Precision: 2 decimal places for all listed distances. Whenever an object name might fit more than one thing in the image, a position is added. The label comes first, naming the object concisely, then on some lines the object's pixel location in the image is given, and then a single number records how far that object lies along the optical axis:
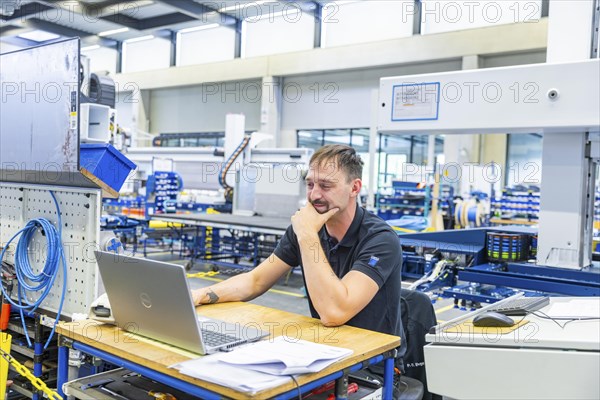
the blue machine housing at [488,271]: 2.54
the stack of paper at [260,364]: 1.20
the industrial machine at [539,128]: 2.48
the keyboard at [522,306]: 1.55
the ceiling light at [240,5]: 10.03
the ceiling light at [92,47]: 14.62
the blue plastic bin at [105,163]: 2.19
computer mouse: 1.41
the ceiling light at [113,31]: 12.90
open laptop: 1.38
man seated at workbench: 1.71
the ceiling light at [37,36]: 13.36
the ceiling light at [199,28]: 13.02
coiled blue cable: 2.32
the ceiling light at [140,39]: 14.41
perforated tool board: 2.24
